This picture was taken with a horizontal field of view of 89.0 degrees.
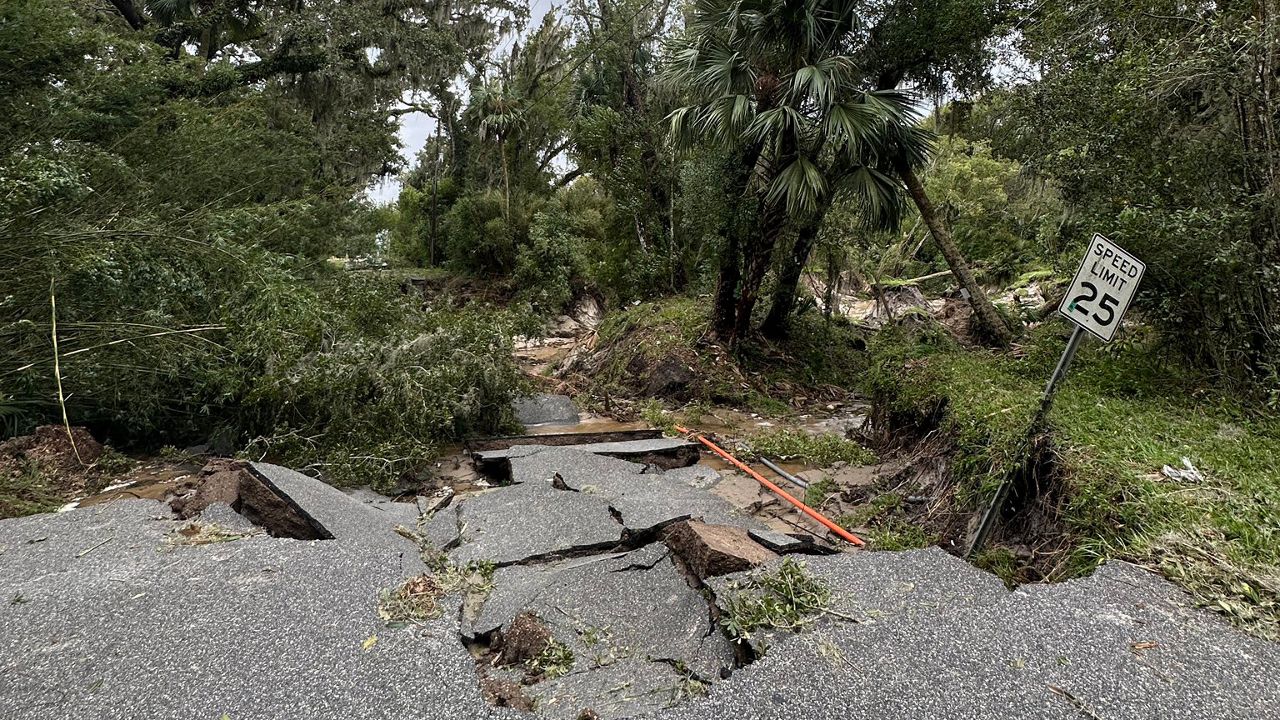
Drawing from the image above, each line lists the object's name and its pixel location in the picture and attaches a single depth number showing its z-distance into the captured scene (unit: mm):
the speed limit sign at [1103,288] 2865
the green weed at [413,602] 2988
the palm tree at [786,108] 7938
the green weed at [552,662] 2691
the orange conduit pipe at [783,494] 4329
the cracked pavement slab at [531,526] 3912
